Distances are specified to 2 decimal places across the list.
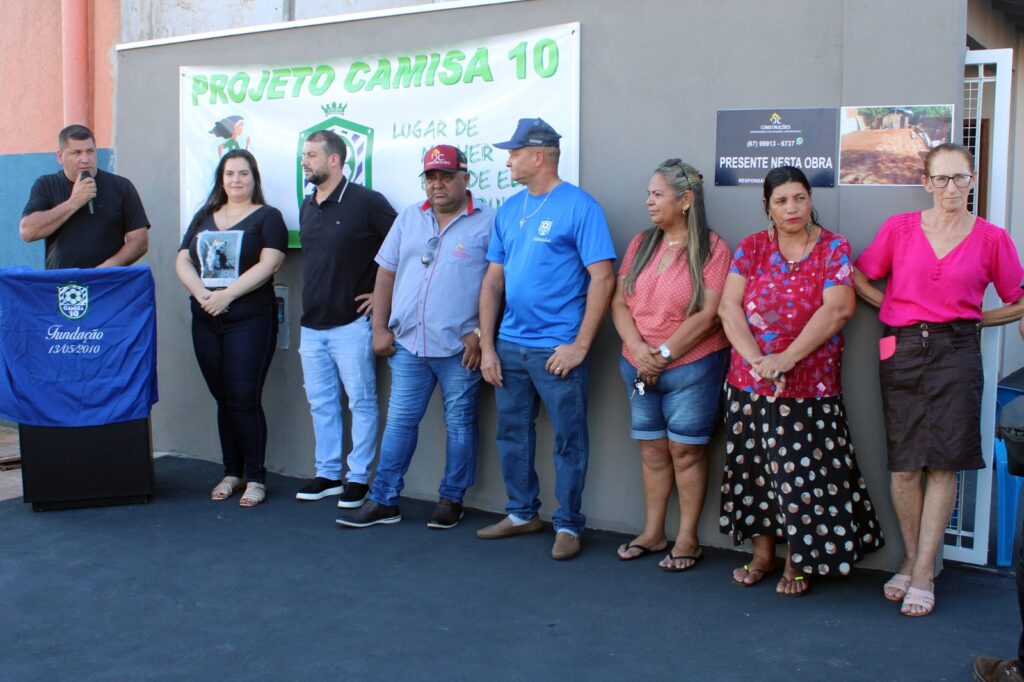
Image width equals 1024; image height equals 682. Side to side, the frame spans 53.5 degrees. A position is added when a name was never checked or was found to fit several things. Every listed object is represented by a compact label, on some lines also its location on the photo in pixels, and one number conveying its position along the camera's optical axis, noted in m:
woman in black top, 5.66
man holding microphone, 5.72
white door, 4.38
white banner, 5.20
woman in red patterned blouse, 4.15
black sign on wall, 4.54
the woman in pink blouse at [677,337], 4.51
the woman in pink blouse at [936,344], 4.05
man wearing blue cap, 4.70
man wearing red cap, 5.12
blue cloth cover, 5.52
